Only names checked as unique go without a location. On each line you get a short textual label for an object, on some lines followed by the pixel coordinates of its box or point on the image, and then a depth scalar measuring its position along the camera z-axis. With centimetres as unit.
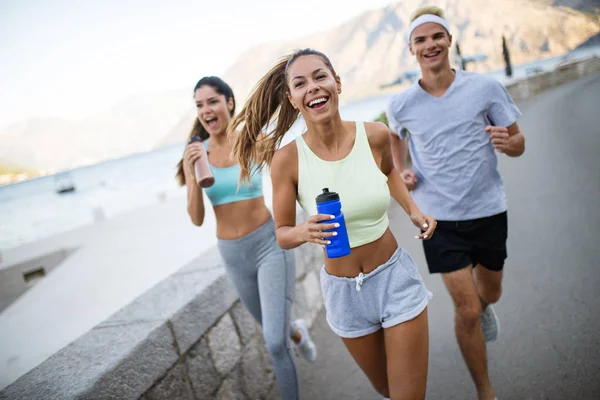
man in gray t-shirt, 284
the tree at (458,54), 2092
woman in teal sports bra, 292
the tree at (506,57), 2326
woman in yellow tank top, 211
